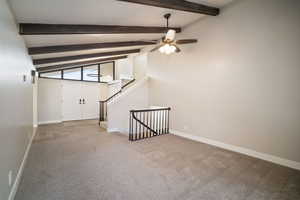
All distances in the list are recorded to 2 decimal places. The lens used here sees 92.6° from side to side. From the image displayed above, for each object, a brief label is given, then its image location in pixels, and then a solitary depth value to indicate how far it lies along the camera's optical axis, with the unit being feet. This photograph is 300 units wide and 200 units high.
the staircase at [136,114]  17.62
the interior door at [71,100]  24.70
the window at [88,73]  24.01
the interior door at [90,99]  26.89
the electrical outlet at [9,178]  5.90
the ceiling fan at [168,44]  10.87
